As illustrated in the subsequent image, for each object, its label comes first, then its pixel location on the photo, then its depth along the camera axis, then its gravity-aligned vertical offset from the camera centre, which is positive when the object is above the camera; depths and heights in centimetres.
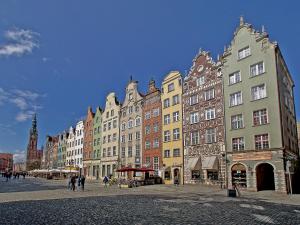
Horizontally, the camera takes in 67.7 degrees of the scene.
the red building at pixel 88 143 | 5755 +203
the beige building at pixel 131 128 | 4218 +435
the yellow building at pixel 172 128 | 3385 +331
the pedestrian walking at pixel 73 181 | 2528 -342
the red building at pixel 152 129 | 3779 +358
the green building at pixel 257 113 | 2381 +405
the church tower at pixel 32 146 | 12165 +268
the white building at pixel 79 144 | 6315 +184
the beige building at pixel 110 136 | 4793 +316
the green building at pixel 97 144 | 5364 +161
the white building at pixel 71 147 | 6806 +93
